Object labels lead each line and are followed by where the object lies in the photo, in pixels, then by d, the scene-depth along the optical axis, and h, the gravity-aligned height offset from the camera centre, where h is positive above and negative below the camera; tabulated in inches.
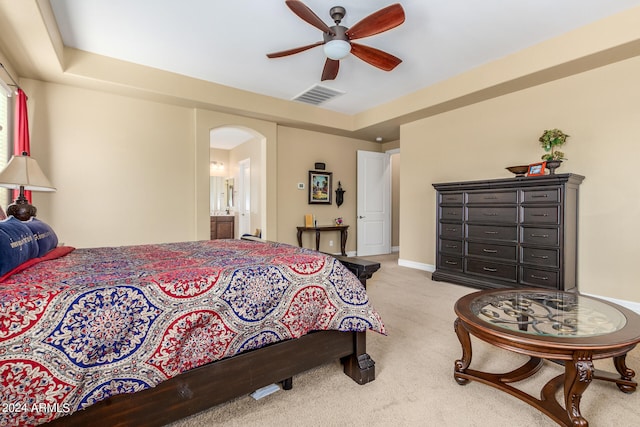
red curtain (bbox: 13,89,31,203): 129.8 +32.4
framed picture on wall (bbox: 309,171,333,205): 238.5 +14.4
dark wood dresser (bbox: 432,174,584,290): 128.1 -12.4
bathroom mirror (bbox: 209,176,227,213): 324.8 +12.2
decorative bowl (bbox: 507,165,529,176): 141.3 +16.7
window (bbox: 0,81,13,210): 126.5 +29.9
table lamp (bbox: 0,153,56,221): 96.3 +8.3
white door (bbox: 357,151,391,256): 254.4 +1.2
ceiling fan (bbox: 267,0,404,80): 92.5 +57.0
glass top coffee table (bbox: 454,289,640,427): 53.8 -24.4
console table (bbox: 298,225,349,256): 225.1 -18.8
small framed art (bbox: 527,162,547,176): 136.8 +16.5
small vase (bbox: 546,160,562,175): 132.0 +17.3
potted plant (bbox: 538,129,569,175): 134.6 +28.0
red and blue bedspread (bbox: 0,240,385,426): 40.8 -18.4
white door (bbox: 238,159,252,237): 277.3 +7.9
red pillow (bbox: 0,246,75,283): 51.6 -11.8
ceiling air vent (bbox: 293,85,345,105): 179.8 +67.8
